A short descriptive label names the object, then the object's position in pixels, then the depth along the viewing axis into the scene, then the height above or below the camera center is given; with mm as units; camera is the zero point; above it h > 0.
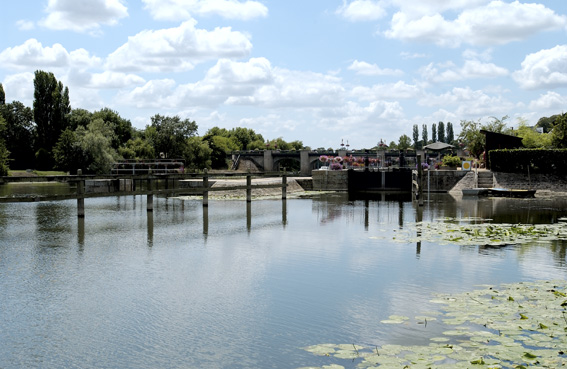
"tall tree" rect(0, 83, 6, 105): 103938 +13547
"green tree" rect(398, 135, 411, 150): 193725 +8588
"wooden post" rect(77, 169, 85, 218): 24047 -1056
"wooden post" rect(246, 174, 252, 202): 37375 -1367
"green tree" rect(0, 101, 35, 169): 104000 +5911
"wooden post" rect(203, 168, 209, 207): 32969 -1185
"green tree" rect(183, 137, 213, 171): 92875 +2536
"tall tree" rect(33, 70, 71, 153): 90062 +9874
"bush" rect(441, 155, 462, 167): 60469 +828
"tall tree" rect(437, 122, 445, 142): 191125 +12282
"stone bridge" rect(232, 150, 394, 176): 112562 +2303
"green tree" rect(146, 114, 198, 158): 92125 +5656
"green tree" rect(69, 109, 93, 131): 94931 +8383
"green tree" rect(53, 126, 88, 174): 75375 +2206
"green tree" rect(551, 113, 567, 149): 58250 +3477
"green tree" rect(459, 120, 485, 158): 69875 +3860
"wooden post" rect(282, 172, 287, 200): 40062 -1076
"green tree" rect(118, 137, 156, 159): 89562 +3126
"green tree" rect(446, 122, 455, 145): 196625 +12768
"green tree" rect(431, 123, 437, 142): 194125 +12112
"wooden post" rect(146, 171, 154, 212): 29478 -1523
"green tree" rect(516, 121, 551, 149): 64356 +3470
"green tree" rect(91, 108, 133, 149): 104038 +9109
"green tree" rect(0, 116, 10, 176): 71688 +1539
